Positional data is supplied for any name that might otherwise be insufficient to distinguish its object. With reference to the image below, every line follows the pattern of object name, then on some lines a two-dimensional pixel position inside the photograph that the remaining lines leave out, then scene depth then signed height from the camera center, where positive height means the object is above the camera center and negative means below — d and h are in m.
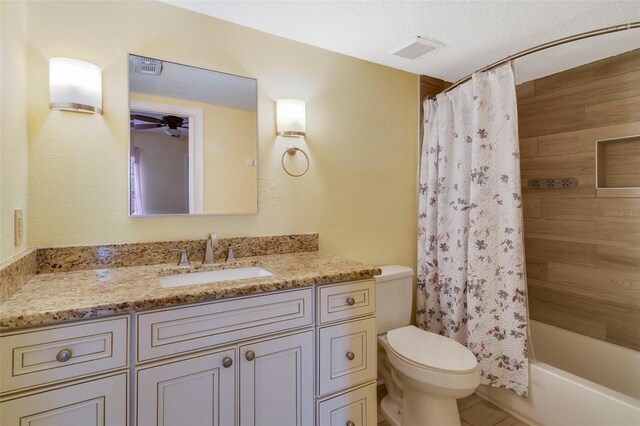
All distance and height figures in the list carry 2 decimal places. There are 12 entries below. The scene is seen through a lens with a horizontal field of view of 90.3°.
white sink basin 1.41 -0.29
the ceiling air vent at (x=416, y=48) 1.89 +1.02
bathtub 1.50 -0.95
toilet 1.49 -0.75
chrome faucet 1.60 -0.18
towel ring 1.88 +0.37
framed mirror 1.52 +0.38
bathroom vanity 0.90 -0.47
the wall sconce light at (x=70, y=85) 1.31 +0.54
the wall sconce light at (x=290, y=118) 1.82 +0.55
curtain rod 1.42 +0.83
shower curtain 1.78 -0.11
